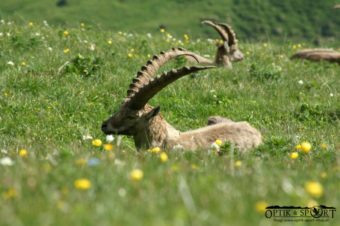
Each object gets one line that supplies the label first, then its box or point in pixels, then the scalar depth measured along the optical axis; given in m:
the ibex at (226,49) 34.53
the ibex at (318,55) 39.19
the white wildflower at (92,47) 33.53
